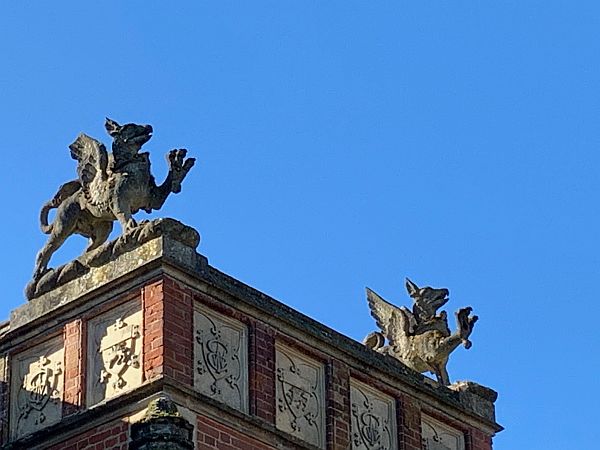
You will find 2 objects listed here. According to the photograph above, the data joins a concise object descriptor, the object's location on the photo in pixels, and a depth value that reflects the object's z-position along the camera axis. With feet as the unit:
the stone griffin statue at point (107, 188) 104.53
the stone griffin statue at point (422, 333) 114.01
